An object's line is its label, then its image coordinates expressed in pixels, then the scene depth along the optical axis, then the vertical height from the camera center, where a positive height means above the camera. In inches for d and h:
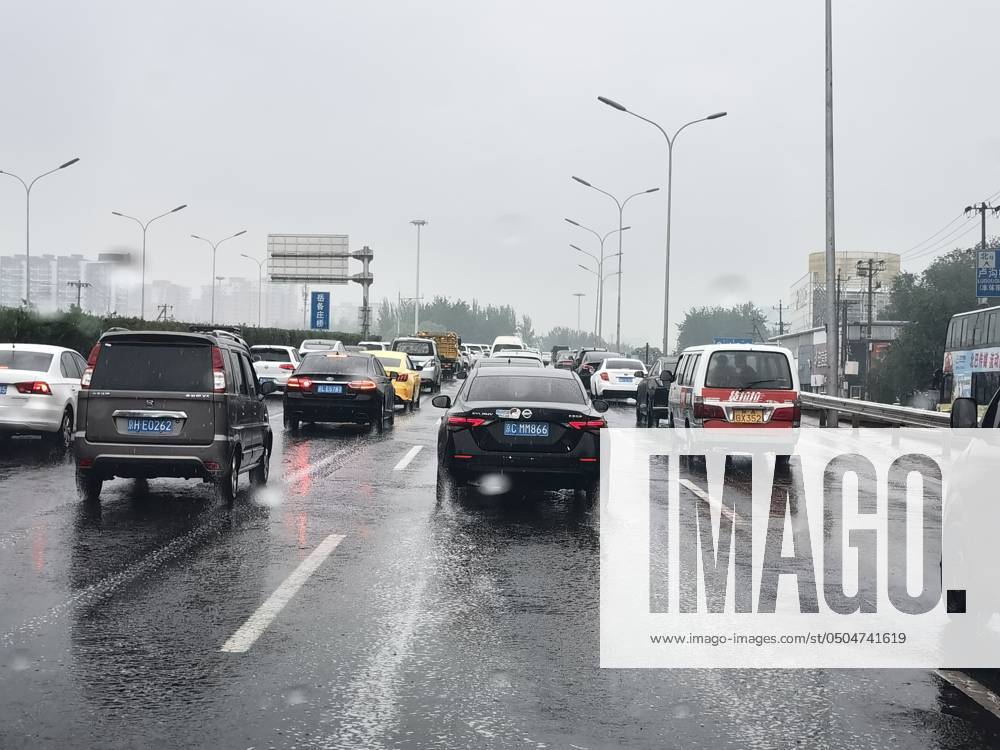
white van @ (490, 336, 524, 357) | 2207.2 +87.6
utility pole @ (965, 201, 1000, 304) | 2564.2 +417.6
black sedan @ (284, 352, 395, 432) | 836.6 -5.6
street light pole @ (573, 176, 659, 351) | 2372.3 +309.2
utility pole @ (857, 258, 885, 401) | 3031.5 +101.5
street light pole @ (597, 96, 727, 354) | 1804.9 +336.0
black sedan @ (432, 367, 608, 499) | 436.5 -21.4
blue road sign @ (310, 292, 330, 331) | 2785.4 +192.1
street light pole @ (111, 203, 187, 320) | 2261.2 +239.3
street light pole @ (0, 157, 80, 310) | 1882.4 +283.5
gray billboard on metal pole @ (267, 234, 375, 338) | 2514.8 +286.7
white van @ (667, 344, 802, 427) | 632.4 +1.3
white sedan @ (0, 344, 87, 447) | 638.5 -3.8
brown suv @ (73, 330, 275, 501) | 423.2 -9.0
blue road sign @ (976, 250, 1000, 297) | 1681.8 +177.6
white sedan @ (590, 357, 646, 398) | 1385.3 +12.9
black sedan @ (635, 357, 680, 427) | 889.2 -9.1
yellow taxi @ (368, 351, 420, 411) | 1133.7 +13.9
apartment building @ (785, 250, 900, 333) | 4719.5 +448.1
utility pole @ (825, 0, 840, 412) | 1058.8 +116.2
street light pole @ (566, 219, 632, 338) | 2819.9 +354.5
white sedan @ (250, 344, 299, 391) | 1262.3 +29.2
